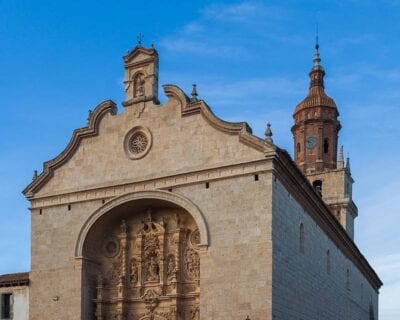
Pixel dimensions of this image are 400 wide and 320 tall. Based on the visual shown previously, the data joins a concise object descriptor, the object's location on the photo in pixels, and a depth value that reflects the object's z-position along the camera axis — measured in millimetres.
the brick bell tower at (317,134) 44844
